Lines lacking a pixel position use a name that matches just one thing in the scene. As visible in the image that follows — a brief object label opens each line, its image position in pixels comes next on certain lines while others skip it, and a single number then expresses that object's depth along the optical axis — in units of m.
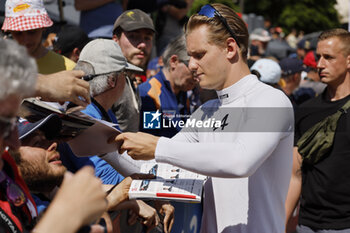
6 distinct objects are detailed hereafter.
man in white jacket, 2.48
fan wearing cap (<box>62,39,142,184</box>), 3.72
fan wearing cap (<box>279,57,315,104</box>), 7.43
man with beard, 2.43
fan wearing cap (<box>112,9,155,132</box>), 5.23
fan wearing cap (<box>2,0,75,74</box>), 4.43
